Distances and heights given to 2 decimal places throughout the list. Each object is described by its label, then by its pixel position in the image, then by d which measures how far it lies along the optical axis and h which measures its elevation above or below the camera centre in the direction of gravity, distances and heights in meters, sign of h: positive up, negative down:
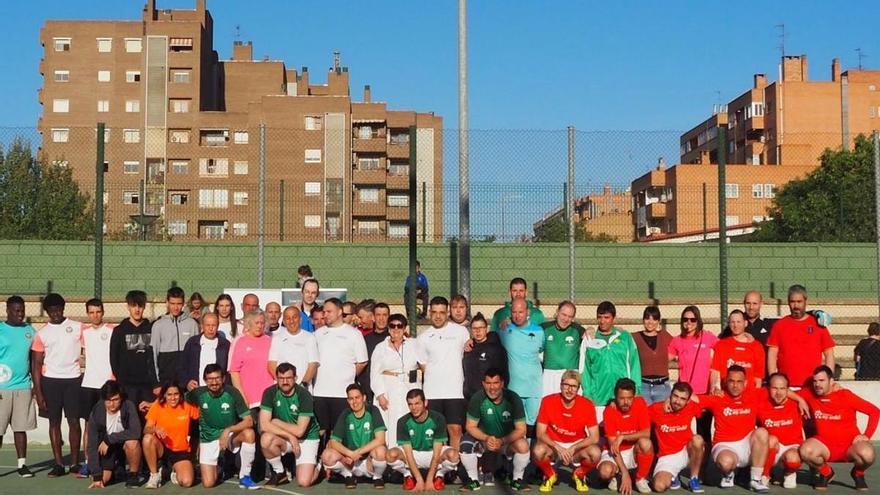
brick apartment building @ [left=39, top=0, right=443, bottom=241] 68.06 +11.08
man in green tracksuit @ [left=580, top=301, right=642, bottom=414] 10.20 -0.79
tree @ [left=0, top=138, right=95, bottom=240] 16.25 +1.33
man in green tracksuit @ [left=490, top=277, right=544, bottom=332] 10.41 -0.33
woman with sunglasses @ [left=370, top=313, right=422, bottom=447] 10.34 -0.88
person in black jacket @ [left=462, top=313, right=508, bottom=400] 10.12 -0.74
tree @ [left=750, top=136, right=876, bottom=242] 17.52 +1.93
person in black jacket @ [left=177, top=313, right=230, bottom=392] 10.34 -0.72
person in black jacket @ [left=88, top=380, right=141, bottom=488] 9.84 -1.50
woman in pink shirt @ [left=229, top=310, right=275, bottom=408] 10.29 -0.82
